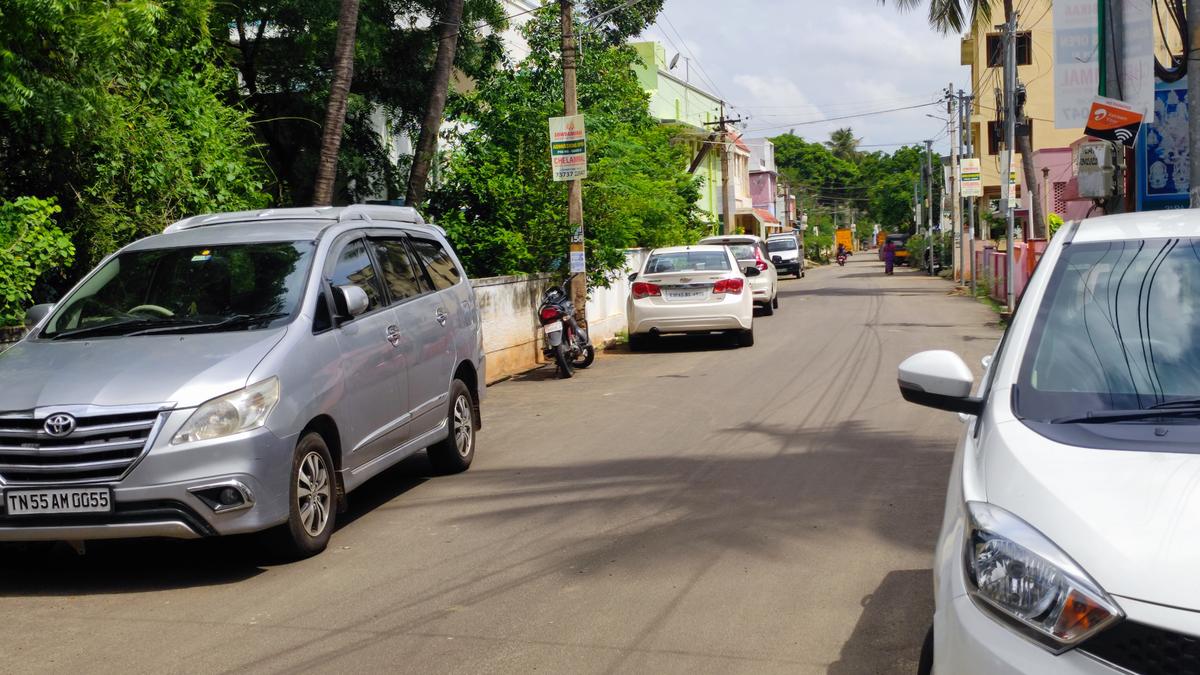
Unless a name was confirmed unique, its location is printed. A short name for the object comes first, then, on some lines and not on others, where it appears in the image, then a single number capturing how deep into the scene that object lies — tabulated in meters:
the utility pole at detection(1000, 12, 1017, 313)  25.52
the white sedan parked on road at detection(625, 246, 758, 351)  17.95
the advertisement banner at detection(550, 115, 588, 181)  17.44
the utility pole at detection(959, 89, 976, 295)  38.73
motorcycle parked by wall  15.53
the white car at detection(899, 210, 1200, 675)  2.62
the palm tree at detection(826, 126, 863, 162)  139.25
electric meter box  12.68
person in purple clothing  52.62
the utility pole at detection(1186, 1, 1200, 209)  10.22
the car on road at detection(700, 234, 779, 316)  25.58
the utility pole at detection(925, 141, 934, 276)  52.28
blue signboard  15.20
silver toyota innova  5.88
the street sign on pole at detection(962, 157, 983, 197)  32.94
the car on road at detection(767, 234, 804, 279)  50.66
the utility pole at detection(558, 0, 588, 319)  18.44
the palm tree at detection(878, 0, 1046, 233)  34.12
